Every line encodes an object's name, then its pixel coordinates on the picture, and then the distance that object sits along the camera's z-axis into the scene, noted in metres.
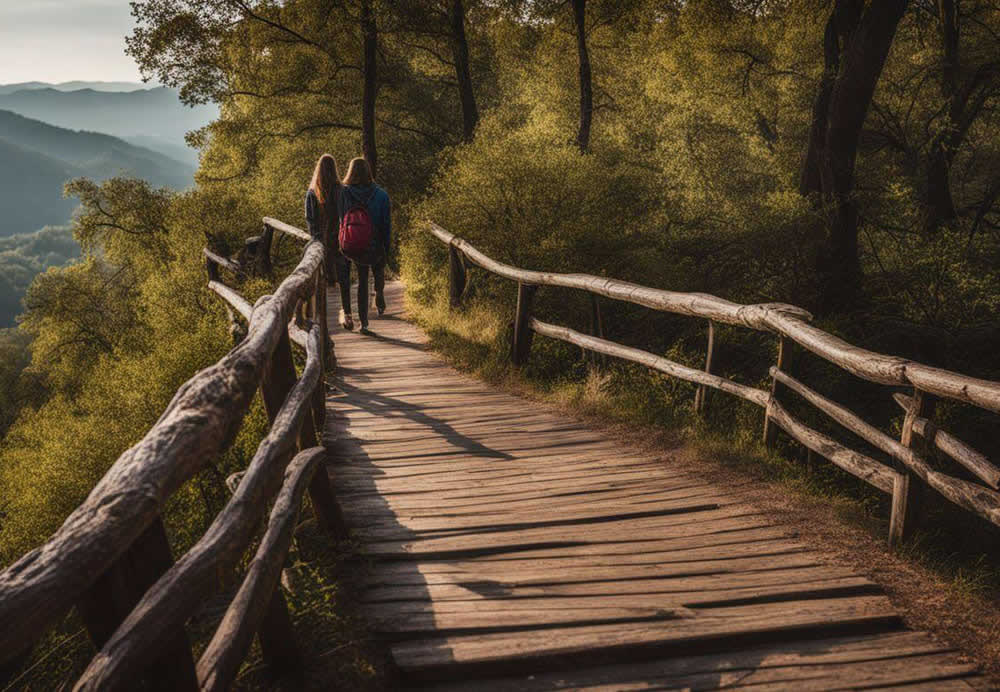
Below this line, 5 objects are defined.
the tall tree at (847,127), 11.15
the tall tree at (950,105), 14.23
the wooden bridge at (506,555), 1.77
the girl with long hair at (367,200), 8.75
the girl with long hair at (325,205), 8.73
